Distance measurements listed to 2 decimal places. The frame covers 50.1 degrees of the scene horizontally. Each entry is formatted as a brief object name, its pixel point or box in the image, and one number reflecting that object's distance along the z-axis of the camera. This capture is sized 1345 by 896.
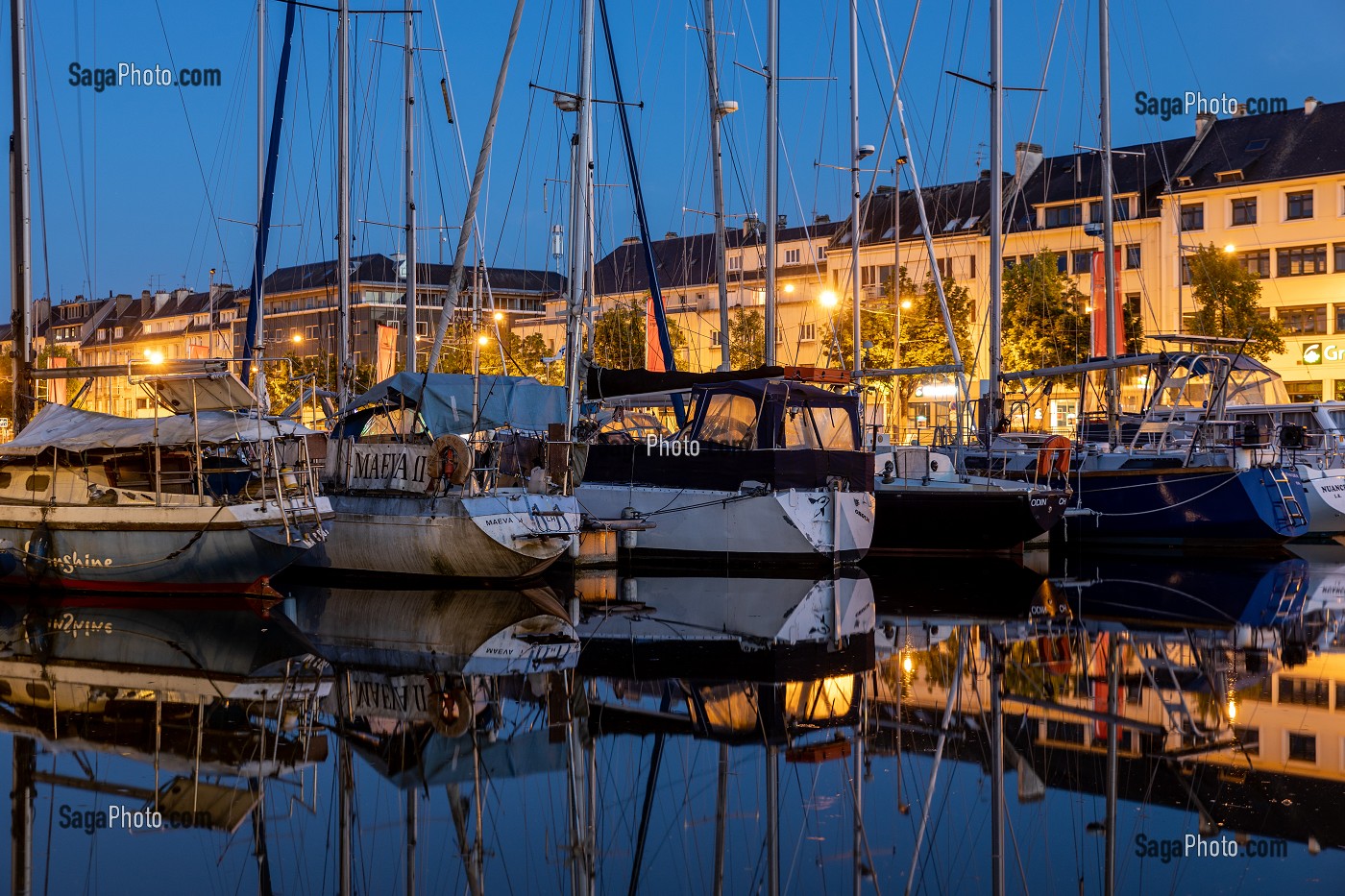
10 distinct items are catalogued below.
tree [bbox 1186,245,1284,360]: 57.62
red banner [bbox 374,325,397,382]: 54.50
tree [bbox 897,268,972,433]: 64.12
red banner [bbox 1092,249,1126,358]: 44.16
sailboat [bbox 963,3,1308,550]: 32.62
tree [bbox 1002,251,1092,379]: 59.50
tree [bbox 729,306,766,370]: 73.81
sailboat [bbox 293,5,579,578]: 23.66
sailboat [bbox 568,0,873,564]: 26.73
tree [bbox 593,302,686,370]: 74.31
